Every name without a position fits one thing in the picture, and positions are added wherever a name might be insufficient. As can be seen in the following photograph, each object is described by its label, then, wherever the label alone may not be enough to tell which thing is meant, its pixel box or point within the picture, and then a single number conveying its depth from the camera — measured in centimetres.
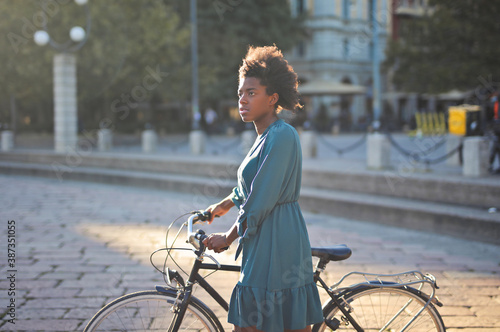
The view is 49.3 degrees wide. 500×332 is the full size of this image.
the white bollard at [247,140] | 1421
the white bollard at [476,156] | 841
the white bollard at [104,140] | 2070
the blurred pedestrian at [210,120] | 3194
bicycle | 247
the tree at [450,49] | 2264
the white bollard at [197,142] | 1722
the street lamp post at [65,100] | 1864
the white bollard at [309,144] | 1391
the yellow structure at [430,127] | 1600
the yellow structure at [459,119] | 1031
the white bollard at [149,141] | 1880
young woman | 228
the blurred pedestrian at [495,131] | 936
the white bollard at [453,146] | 1130
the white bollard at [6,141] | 1981
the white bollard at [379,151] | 1058
